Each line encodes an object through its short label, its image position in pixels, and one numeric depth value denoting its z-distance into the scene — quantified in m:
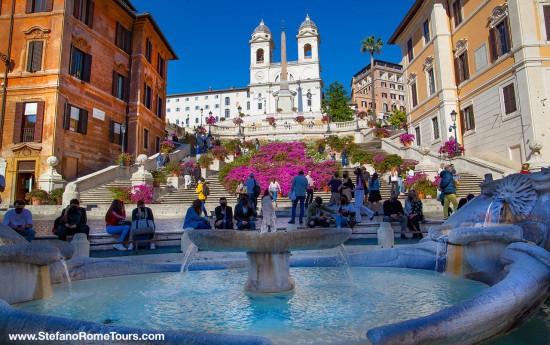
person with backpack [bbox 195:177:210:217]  16.28
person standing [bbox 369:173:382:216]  13.35
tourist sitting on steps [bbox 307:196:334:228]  9.99
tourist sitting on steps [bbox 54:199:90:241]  8.21
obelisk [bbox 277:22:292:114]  60.75
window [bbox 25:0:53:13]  22.97
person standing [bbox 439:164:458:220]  10.66
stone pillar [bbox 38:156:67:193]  18.61
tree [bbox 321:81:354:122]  60.31
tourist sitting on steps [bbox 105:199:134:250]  8.66
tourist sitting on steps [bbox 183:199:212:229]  9.03
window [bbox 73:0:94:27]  23.98
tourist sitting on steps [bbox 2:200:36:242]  7.60
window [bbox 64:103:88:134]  22.69
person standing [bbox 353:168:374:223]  12.30
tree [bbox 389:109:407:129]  56.84
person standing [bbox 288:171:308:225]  11.91
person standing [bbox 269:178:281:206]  17.52
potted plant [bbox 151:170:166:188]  20.33
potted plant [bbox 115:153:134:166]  23.69
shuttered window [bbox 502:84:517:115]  19.95
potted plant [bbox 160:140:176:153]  28.13
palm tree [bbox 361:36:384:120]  54.16
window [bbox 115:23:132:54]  28.23
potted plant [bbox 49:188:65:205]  17.97
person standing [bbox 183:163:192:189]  21.40
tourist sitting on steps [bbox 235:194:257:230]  9.48
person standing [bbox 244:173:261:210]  13.79
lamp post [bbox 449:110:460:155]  20.78
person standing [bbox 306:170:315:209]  14.36
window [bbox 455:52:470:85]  24.96
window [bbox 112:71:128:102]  27.64
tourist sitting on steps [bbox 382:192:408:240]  10.39
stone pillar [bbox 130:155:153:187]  18.64
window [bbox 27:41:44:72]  22.56
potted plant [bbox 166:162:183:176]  21.83
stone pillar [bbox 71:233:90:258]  6.93
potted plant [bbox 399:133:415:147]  25.75
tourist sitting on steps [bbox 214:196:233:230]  9.24
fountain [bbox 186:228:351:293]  4.45
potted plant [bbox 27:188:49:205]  17.38
